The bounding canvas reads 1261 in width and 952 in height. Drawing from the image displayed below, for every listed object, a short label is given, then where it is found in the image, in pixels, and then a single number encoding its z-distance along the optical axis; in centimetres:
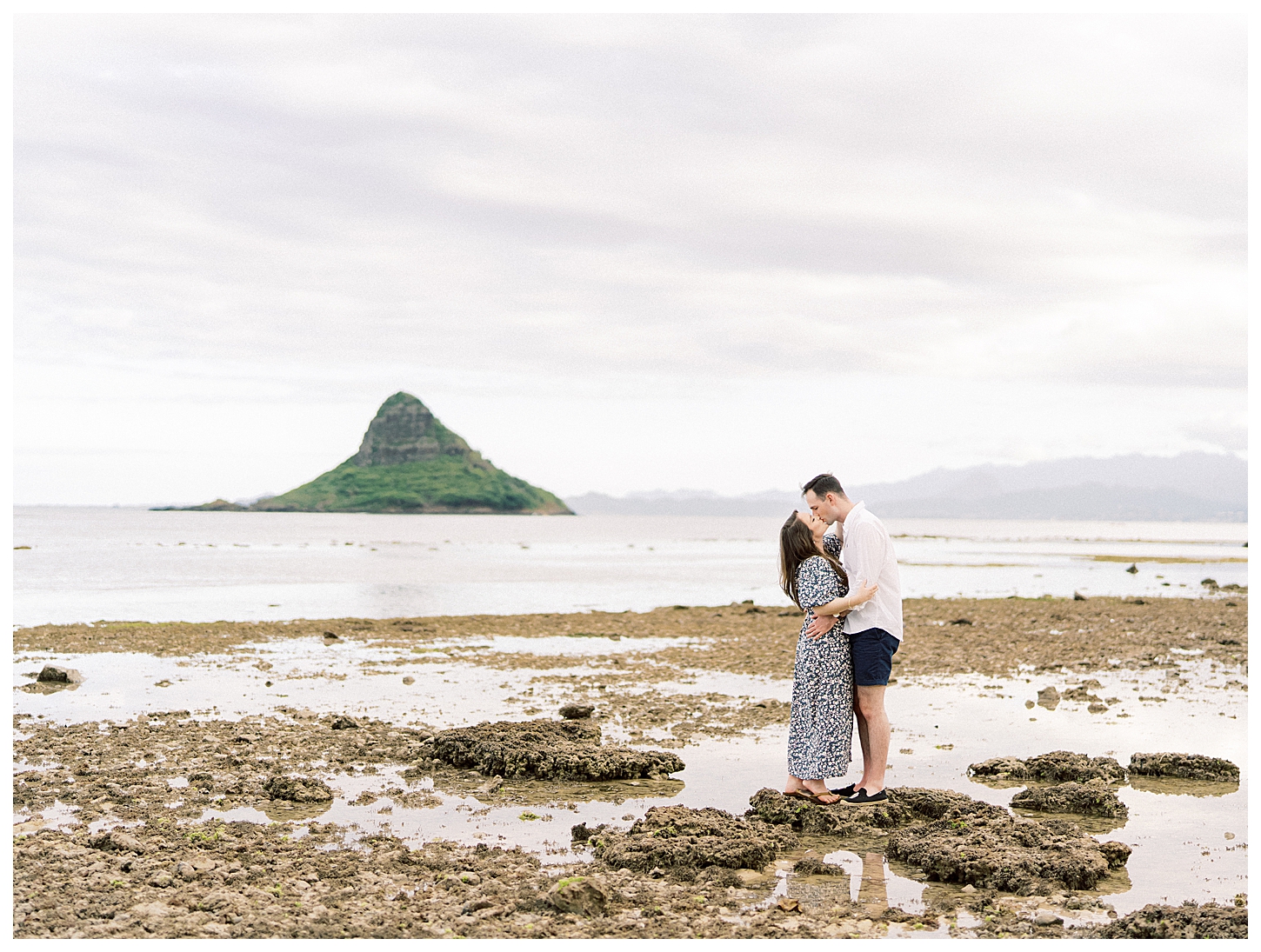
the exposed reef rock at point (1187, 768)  937
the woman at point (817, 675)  840
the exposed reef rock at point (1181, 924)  536
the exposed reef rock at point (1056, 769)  920
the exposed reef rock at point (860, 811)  771
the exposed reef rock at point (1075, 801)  822
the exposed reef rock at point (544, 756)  929
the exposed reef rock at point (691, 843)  671
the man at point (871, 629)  830
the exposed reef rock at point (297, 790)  835
